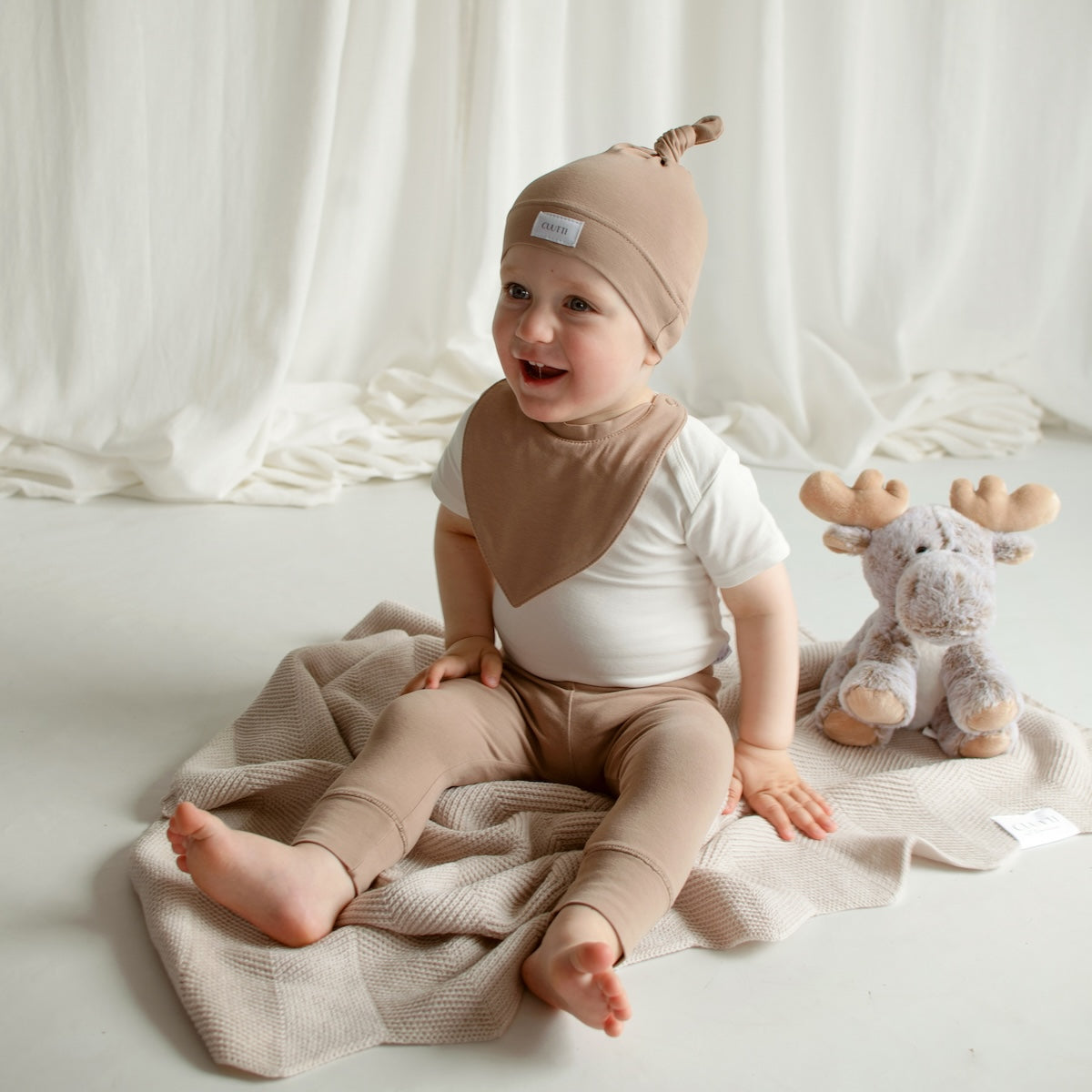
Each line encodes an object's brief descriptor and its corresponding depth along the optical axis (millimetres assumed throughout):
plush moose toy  1272
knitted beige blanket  969
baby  1038
